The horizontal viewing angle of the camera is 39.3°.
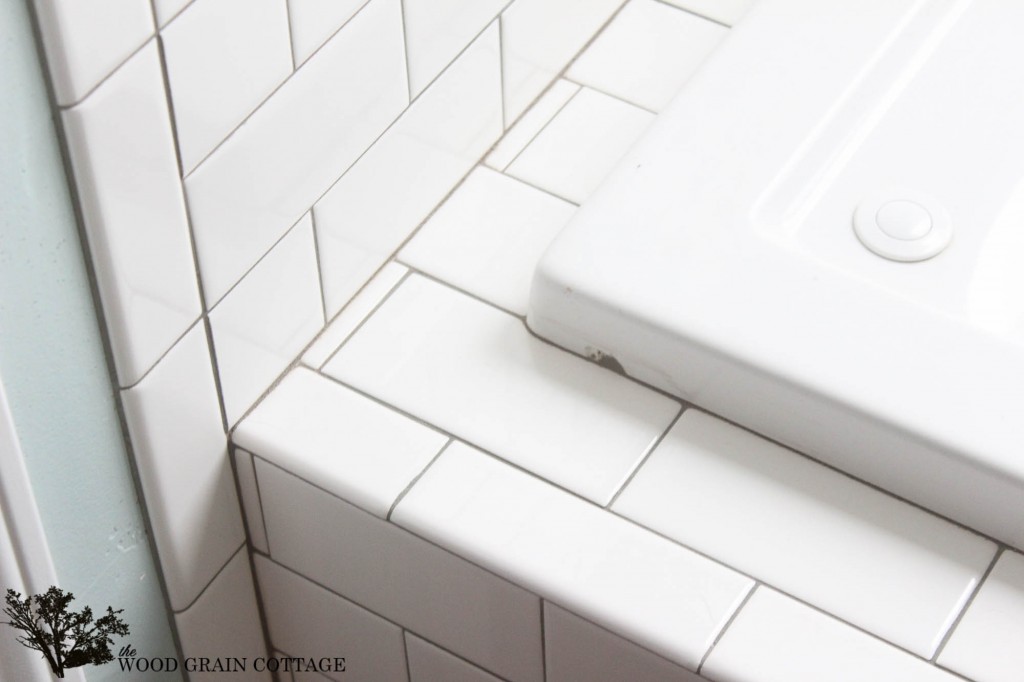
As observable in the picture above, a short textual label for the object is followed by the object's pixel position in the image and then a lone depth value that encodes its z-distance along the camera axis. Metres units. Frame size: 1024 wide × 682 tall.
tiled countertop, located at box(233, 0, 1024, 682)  0.74
